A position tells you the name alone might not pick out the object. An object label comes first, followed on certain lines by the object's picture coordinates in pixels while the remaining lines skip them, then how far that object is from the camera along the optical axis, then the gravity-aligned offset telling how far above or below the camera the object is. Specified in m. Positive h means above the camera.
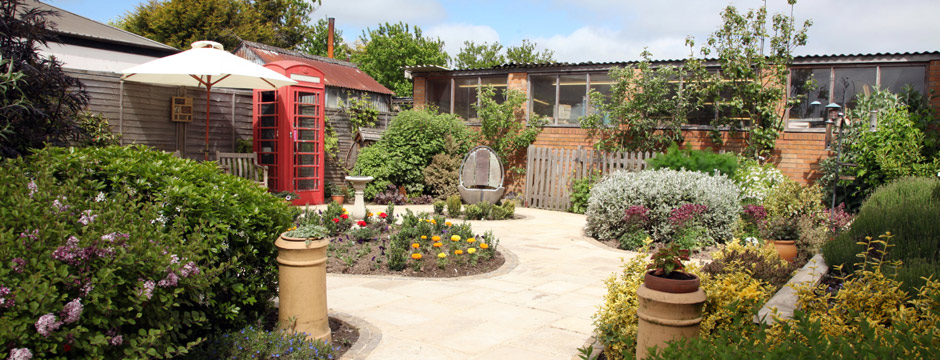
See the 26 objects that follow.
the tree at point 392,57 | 39.34 +5.49
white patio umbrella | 9.08 +0.98
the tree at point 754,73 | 12.43 +1.68
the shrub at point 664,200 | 8.36 -0.65
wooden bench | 11.24 -0.54
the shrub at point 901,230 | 4.38 -0.54
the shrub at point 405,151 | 13.90 -0.21
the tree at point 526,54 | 43.12 +6.52
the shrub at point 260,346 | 3.35 -1.16
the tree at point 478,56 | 44.03 +6.42
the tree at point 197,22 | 26.67 +5.00
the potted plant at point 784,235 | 6.68 -0.86
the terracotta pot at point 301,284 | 3.65 -0.88
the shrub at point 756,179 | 10.00 -0.41
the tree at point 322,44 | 39.00 +6.23
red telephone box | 12.20 +0.13
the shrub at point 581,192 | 13.18 -0.92
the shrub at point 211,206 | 3.35 -0.40
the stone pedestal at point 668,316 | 2.79 -0.74
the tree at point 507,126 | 14.92 +0.48
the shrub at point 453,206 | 11.04 -1.10
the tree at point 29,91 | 4.68 +0.29
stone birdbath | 10.07 -1.07
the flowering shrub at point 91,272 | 2.25 -0.56
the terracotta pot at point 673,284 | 2.86 -0.61
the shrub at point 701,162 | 10.59 -0.15
